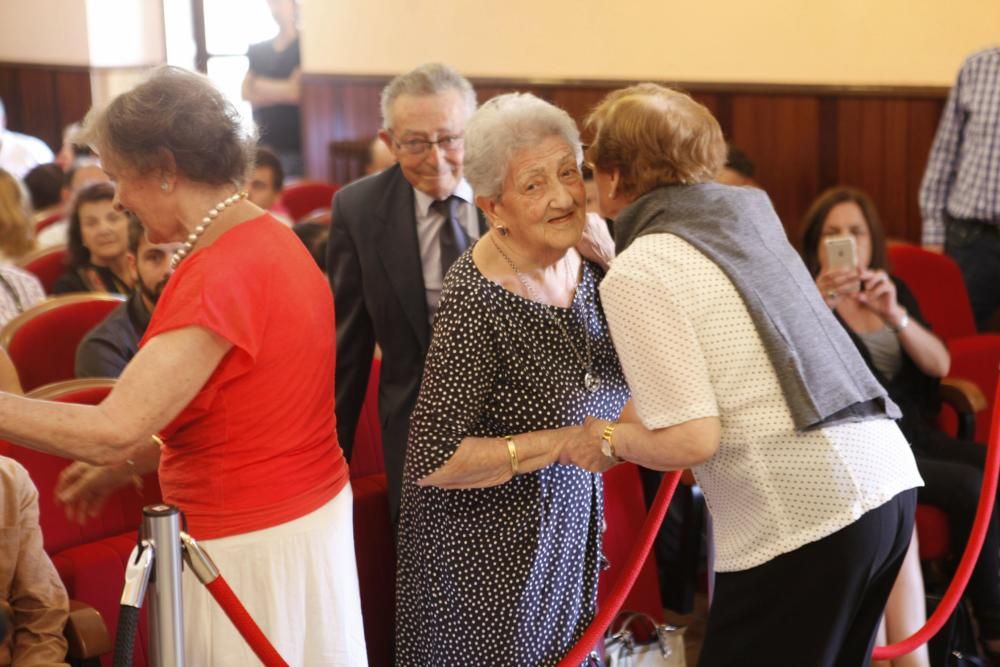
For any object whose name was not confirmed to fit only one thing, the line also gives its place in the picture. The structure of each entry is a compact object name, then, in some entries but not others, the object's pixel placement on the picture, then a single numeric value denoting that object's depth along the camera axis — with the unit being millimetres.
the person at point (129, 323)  3811
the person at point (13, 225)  5555
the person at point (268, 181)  6953
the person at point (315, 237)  4469
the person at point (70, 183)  6562
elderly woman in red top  1956
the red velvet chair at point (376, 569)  3113
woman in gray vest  2139
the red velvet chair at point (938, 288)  4820
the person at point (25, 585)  2459
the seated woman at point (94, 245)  5090
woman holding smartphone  3752
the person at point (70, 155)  9826
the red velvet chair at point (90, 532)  2676
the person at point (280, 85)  10922
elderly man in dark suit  2932
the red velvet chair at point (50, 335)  4125
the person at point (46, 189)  7480
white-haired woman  2289
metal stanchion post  1957
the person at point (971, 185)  5293
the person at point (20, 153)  9469
